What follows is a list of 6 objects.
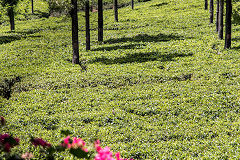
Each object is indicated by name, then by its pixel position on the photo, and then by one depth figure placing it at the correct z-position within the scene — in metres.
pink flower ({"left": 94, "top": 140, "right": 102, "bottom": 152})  8.46
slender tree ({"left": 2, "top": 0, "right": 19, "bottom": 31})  92.37
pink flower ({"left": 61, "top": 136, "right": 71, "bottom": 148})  8.37
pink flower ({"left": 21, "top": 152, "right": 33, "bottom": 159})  8.49
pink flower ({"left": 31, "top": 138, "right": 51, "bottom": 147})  8.63
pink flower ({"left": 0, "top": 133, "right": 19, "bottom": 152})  8.35
